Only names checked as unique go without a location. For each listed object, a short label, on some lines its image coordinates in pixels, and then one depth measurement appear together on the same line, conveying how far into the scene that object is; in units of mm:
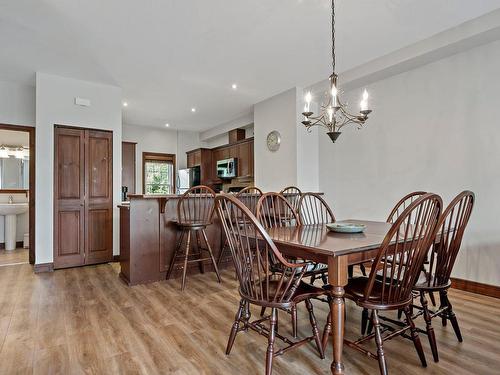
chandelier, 2320
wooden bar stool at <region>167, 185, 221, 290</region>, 3354
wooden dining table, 1511
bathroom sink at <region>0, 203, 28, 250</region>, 5363
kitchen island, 3340
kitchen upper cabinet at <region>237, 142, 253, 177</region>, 6079
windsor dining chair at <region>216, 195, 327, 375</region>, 1560
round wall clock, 5004
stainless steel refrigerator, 7437
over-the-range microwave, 6410
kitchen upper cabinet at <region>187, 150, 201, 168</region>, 7401
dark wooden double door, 4172
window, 7410
